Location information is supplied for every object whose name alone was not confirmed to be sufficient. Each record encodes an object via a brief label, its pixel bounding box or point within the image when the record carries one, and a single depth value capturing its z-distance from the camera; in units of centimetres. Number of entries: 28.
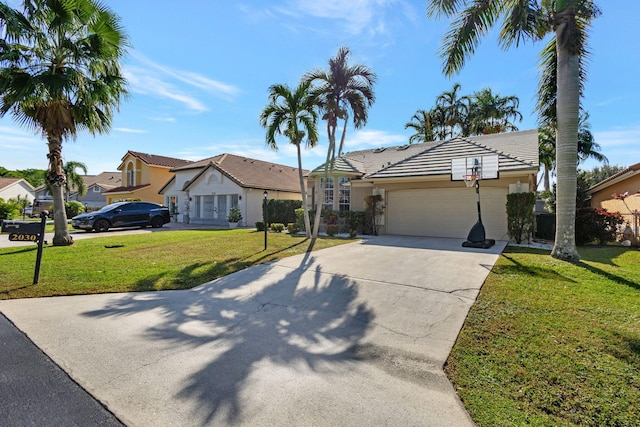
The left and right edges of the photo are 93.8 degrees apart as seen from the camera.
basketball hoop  1097
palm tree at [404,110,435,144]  2750
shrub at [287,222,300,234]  1560
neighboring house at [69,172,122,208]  4850
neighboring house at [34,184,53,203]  5025
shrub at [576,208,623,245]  1109
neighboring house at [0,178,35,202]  3947
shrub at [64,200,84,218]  2889
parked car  1656
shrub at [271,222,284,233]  1653
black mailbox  752
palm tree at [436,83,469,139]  2659
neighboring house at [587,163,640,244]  1089
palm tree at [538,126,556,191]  2495
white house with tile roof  2202
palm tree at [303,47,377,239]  1105
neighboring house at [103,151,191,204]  3070
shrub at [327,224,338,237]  1438
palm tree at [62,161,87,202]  3747
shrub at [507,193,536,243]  1106
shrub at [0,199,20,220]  2058
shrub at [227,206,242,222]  2044
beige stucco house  1220
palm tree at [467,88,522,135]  2536
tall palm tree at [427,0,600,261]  781
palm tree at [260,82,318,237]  1190
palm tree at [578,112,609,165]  2597
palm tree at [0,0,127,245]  884
